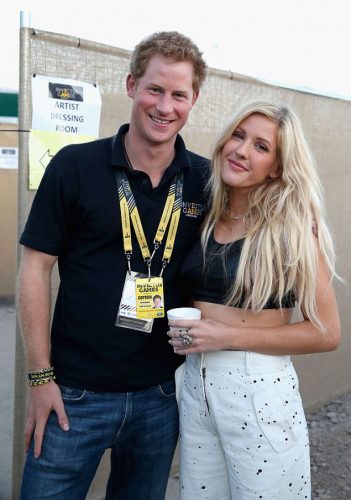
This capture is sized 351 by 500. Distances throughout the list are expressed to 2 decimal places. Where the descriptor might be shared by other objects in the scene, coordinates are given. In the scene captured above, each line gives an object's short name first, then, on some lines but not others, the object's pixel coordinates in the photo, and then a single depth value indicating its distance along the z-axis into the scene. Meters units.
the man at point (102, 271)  2.02
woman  1.96
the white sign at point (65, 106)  2.49
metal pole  2.42
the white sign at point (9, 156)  7.12
